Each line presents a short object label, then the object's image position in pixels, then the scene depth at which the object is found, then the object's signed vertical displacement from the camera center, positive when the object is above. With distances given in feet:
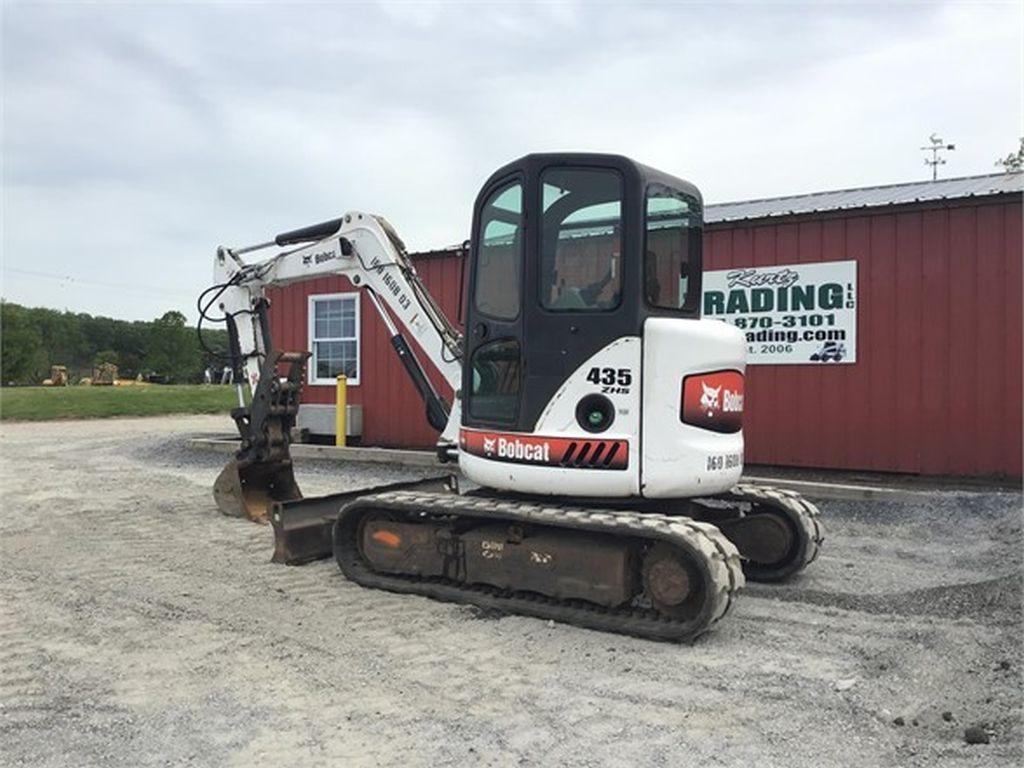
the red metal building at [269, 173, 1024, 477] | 32.63 +1.62
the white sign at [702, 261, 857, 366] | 35.47 +3.00
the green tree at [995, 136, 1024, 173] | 113.26 +28.60
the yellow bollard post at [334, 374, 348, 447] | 47.39 -1.87
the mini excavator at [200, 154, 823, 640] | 16.98 -1.11
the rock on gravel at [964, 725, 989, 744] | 12.07 -4.78
